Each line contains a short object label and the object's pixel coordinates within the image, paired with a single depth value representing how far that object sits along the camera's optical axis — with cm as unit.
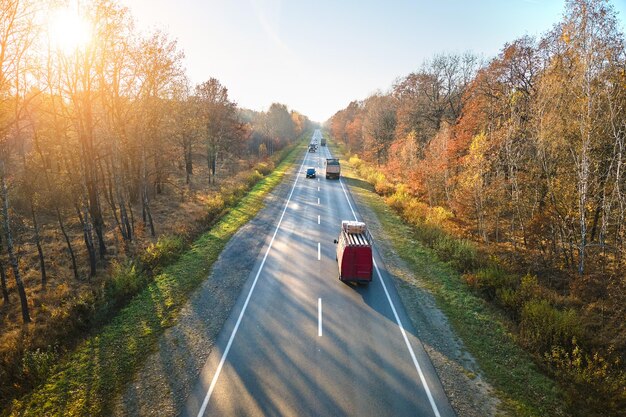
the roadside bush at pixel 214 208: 2498
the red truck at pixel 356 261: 1403
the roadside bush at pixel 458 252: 1661
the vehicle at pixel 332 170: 4103
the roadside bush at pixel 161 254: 1642
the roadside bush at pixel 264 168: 4532
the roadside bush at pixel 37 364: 902
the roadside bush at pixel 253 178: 3730
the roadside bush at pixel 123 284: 1338
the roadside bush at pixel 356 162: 5179
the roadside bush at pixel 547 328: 1034
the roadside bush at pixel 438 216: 2267
